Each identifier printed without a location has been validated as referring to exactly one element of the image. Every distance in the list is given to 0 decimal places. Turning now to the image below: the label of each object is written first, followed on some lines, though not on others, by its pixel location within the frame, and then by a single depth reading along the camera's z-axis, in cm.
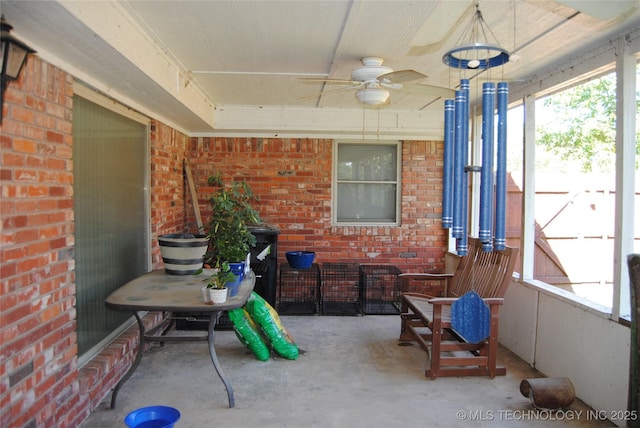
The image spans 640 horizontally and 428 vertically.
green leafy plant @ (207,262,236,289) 285
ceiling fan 322
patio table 271
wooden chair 353
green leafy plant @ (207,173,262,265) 387
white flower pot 278
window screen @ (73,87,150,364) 295
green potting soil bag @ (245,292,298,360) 378
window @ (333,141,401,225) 593
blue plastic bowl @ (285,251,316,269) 533
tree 530
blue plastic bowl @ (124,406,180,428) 232
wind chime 225
